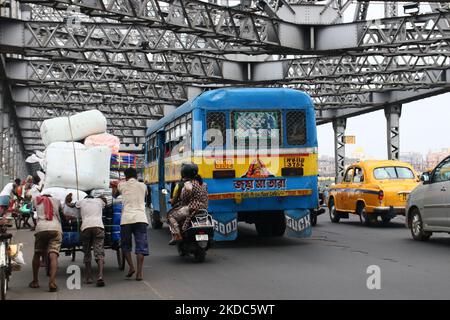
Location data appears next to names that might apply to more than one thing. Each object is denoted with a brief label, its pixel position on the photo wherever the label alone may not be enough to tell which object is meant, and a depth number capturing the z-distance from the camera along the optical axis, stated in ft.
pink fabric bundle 36.48
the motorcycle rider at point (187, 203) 39.06
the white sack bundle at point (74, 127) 36.32
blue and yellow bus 46.11
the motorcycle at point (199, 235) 38.81
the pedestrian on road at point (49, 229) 30.60
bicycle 27.73
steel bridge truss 74.13
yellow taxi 61.93
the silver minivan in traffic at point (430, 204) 45.60
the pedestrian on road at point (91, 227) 31.99
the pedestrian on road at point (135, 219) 33.17
